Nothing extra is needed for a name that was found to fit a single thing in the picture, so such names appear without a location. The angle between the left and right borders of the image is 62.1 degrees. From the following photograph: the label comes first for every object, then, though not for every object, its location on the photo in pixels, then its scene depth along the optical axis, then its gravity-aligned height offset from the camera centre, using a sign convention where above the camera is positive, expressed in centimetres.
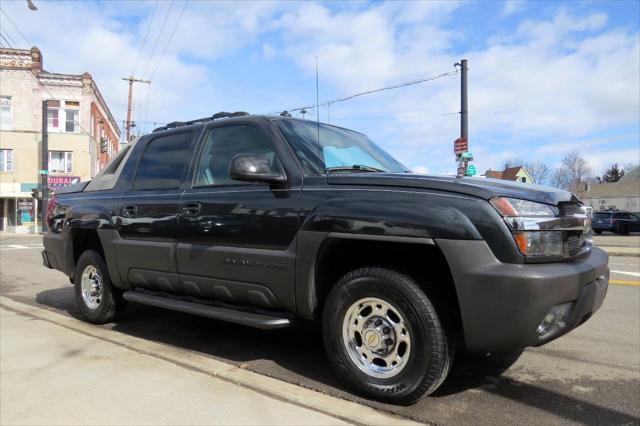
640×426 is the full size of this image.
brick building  3494 +576
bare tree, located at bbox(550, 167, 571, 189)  7556 +535
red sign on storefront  3577 +235
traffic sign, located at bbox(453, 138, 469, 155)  1627 +217
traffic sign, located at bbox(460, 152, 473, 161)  1628 +185
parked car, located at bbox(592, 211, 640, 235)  3178 -39
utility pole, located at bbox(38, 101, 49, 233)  2995 +327
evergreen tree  9594 +765
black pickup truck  297 -22
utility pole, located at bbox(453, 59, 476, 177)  1600 +260
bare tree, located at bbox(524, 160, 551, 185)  7371 +611
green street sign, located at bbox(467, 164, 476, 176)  1591 +144
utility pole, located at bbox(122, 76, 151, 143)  3912 +826
